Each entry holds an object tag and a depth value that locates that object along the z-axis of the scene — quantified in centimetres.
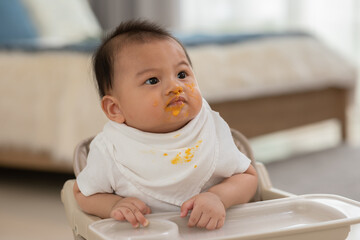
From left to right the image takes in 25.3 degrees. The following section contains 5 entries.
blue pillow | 248
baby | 99
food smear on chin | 99
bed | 168
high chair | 89
